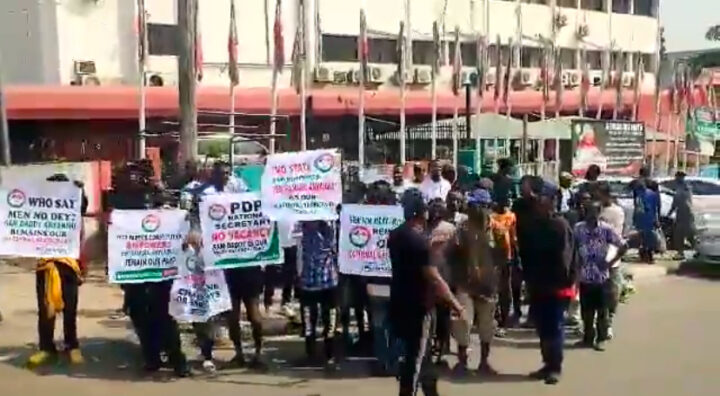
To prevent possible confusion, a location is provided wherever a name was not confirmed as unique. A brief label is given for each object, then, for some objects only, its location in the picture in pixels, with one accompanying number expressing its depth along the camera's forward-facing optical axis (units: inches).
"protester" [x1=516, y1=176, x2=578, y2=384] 354.3
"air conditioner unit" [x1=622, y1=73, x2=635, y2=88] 1864.1
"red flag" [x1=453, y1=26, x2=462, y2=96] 1176.2
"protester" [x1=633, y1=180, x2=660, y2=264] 683.4
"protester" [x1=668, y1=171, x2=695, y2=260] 714.8
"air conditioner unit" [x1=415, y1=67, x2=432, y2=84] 1417.3
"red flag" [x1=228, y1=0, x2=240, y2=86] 872.9
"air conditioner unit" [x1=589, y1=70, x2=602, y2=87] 1775.1
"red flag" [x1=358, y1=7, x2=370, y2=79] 1018.7
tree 2827.3
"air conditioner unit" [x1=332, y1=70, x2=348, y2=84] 1291.8
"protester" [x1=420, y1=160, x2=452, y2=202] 501.7
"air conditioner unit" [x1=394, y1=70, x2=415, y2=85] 1387.8
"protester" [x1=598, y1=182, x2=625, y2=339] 418.0
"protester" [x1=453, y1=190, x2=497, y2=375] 361.7
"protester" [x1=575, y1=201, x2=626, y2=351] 410.6
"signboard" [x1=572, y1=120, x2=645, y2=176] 975.0
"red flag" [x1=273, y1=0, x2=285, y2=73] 909.8
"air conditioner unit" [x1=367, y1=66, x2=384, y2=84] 1350.6
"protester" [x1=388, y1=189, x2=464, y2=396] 281.6
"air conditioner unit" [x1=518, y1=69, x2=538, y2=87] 1602.2
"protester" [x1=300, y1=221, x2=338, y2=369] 362.9
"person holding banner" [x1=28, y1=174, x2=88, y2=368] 363.3
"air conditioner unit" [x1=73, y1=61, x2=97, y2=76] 1030.4
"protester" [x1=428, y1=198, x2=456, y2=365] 307.9
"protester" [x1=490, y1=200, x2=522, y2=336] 415.2
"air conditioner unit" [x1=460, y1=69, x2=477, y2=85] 1262.3
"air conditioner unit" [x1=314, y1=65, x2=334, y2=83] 1268.5
